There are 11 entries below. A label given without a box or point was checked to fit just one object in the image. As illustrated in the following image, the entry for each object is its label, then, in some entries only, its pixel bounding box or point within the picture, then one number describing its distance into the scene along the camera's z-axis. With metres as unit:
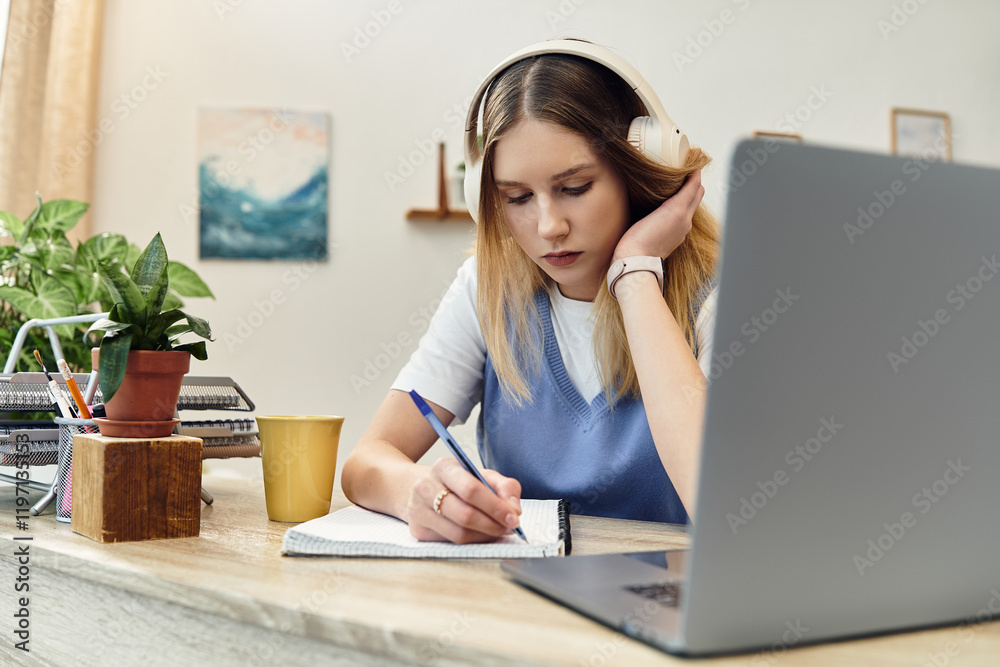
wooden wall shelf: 2.59
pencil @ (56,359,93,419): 0.78
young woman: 0.89
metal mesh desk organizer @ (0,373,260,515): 0.84
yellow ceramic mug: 0.82
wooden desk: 0.41
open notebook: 0.63
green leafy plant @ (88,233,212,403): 0.69
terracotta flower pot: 0.71
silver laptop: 0.37
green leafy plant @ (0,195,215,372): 1.14
